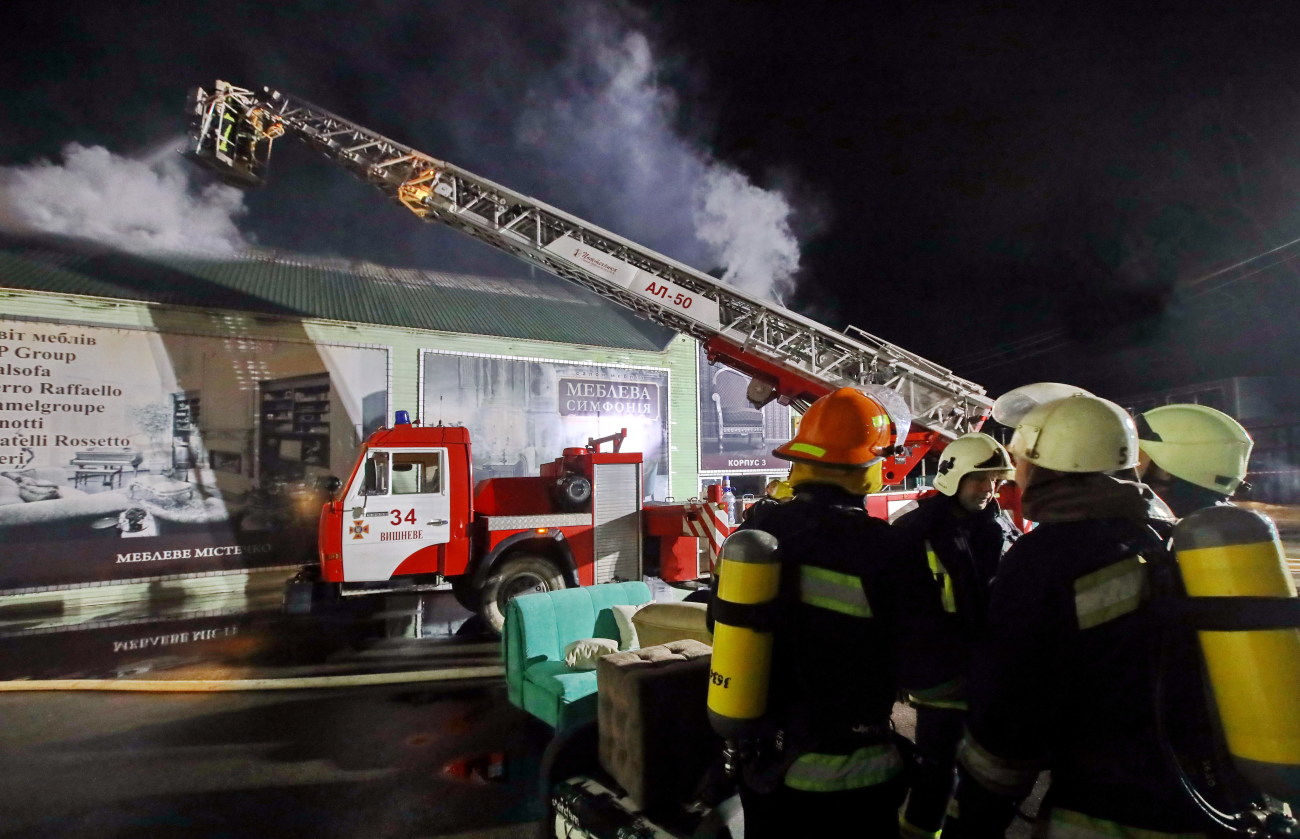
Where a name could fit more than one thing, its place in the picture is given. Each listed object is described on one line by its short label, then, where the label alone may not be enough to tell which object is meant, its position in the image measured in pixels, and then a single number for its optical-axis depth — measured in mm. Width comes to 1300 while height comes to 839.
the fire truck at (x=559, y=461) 6977
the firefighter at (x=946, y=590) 2520
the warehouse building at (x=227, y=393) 9312
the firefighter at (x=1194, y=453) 2057
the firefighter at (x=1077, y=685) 1351
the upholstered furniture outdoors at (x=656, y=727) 2441
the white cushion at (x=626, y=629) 4305
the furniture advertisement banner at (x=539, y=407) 12477
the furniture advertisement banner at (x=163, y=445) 9180
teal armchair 4184
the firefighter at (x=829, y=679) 1642
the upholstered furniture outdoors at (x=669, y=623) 3830
